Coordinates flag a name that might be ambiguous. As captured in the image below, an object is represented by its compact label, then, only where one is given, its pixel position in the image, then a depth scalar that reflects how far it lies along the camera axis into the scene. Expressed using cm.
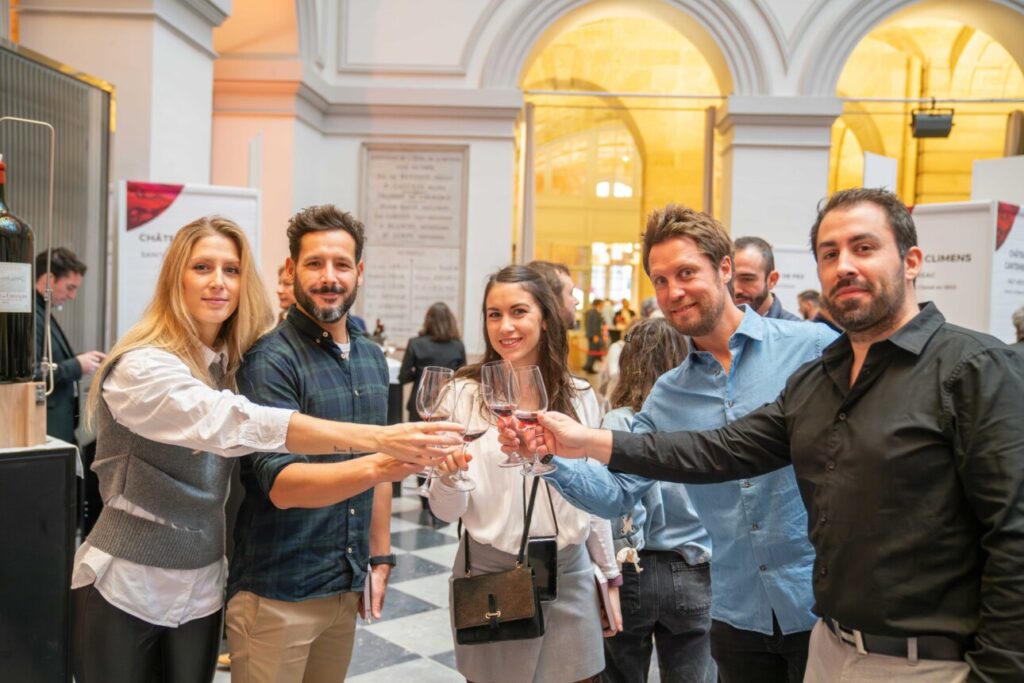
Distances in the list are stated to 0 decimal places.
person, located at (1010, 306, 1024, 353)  368
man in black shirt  135
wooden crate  184
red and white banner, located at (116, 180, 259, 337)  491
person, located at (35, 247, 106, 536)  408
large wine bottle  184
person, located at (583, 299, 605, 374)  1380
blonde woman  170
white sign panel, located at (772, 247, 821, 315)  760
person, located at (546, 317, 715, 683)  236
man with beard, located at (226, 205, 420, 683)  193
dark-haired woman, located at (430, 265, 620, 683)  193
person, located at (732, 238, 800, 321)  341
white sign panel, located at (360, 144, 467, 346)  880
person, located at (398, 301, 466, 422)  644
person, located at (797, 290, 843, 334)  641
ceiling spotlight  910
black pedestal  176
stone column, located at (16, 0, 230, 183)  532
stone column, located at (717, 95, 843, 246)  849
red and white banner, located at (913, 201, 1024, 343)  538
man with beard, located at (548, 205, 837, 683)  193
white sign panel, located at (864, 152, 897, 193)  675
